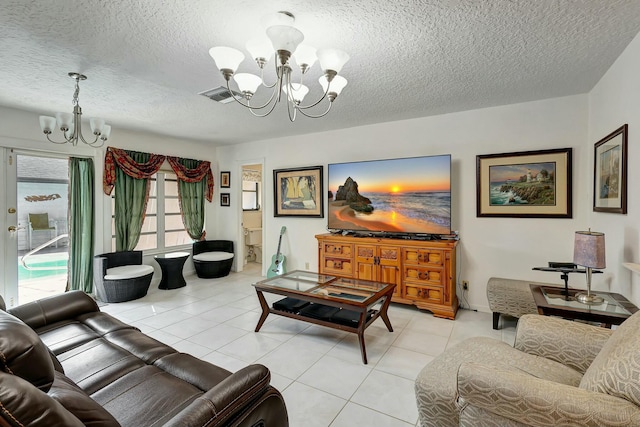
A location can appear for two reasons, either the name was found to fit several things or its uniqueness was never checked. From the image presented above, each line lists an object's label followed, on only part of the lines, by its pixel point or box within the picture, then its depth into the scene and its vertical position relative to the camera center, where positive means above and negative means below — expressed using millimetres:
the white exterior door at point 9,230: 3480 -212
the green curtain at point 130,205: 4477 +101
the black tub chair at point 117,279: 3934 -890
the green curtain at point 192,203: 5355 +154
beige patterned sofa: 1039 -715
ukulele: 5023 -885
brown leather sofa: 815 -791
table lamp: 2123 -313
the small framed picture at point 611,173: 2168 +305
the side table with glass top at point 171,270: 4640 -914
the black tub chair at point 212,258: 5207 -803
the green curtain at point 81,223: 4027 -153
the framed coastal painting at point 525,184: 3152 +293
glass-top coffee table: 2582 -796
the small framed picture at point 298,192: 4762 +319
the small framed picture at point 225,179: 5855 +634
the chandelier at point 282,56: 1591 +897
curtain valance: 4297 +701
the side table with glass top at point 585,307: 2012 -684
